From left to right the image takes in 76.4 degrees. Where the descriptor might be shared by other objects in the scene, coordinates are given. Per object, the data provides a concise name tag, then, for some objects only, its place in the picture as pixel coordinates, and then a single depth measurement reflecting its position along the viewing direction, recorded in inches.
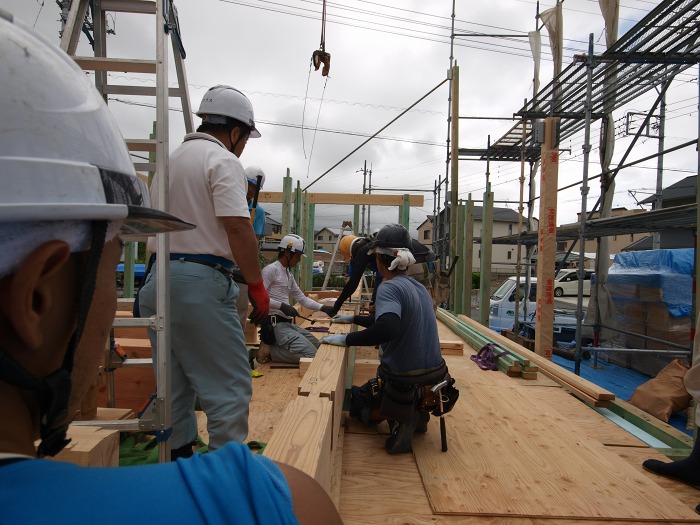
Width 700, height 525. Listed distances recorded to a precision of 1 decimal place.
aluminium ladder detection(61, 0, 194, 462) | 75.6
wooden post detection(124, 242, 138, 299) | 183.6
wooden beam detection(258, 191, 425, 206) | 339.0
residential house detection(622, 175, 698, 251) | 487.8
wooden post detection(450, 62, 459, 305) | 331.3
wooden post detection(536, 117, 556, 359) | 224.1
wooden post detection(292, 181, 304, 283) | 345.1
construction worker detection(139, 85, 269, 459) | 79.1
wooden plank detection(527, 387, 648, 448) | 140.3
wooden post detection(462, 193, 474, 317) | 401.7
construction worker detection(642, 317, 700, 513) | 111.3
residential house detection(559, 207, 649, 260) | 1356.5
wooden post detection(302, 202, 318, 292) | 364.2
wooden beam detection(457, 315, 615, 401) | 161.2
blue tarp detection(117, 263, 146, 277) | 691.4
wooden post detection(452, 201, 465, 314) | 420.5
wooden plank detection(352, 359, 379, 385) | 171.2
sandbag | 197.9
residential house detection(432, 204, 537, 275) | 1477.6
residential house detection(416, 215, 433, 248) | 2050.2
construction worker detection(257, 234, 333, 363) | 194.4
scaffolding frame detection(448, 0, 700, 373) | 193.5
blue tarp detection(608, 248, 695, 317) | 280.4
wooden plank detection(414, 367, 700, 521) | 93.3
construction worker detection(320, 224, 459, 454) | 115.3
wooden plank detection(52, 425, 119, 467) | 59.9
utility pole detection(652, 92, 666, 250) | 316.8
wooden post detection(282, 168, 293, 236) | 316.5
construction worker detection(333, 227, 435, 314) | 150.7
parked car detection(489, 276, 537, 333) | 460.4
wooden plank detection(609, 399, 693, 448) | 143.3
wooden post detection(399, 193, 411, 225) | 346.3
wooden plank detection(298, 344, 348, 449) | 86.5
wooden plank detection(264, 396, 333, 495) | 54.3
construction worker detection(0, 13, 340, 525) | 18.0
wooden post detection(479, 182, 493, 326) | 382.0
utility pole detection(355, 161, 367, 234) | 1255.2
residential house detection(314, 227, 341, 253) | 2580.7
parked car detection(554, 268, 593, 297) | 599.2
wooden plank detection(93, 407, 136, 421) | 93.8
